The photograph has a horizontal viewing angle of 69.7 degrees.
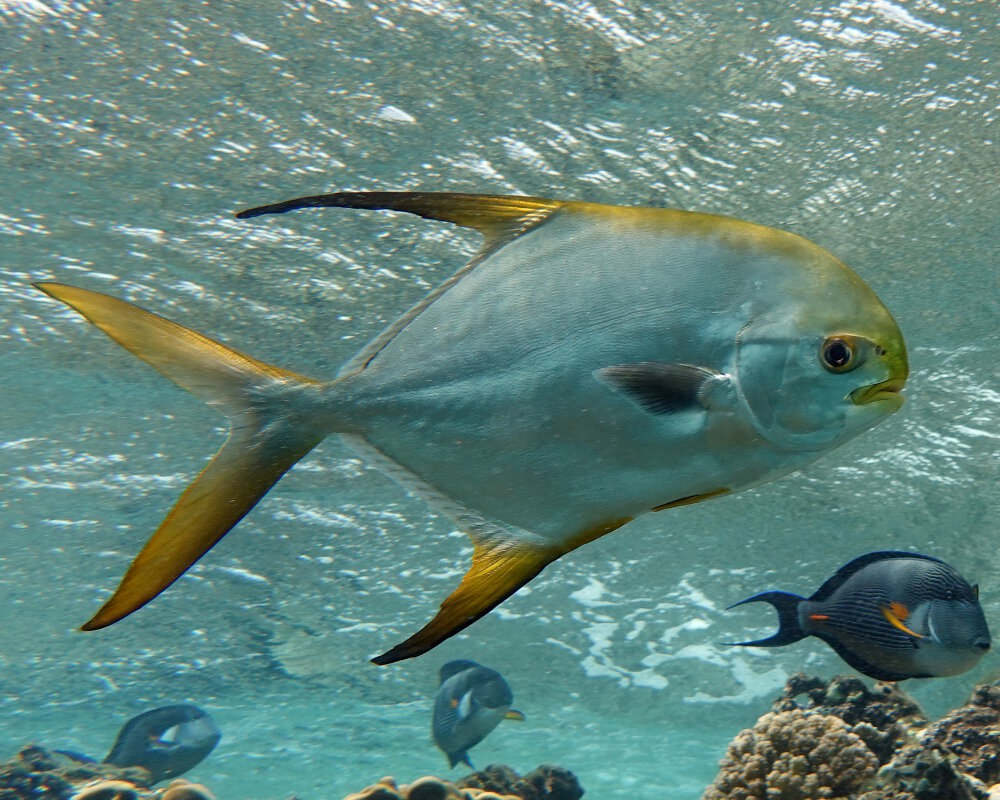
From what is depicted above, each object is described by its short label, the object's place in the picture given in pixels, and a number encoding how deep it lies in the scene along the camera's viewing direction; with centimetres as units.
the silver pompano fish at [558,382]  134
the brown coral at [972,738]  445
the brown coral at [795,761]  432
